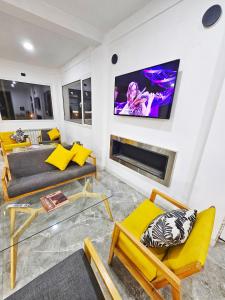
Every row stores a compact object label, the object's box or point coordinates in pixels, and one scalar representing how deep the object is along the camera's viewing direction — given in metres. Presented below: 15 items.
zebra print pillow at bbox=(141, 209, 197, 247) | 0.83
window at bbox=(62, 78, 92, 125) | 3.53
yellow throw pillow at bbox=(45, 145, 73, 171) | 2.30
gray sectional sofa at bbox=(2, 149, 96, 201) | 1.76
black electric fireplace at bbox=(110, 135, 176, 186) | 1.89
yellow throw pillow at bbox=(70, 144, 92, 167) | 2.43
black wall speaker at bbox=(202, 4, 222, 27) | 1.28
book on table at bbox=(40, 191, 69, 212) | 1.37
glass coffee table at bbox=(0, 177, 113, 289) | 1.19
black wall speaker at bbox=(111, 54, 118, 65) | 2.35
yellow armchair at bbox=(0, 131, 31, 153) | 3.53
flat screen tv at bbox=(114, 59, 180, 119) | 1.65
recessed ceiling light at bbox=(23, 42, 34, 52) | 2.91
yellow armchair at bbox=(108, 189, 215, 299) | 0.71
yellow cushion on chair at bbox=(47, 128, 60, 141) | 4.50
